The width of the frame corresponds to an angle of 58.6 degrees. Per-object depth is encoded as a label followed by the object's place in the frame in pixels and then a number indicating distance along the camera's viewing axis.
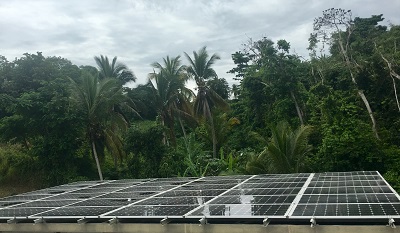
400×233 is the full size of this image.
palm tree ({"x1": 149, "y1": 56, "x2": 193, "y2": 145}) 27.44
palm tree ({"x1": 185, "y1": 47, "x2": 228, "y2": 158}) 29.08
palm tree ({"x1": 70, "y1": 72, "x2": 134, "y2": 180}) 22.48
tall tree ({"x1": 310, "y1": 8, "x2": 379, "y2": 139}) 23.57
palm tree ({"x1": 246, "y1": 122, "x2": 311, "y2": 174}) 18.84
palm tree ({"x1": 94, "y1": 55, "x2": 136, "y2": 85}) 31.42
